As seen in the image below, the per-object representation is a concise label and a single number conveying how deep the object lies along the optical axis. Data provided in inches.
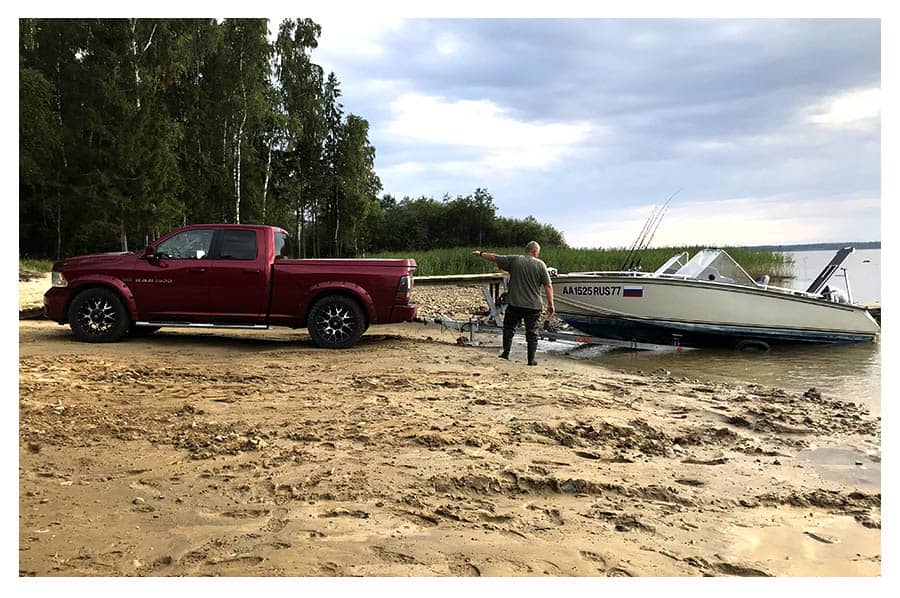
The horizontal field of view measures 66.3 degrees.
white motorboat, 460.1
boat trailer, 461.7
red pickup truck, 377.4
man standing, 368.2
